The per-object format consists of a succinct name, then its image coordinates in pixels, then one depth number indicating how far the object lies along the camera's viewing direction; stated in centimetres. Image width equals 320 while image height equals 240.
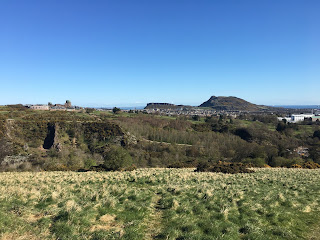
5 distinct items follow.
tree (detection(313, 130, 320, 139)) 9803
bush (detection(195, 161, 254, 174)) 2354
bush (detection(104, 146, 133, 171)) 2537
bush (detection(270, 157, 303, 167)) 3969
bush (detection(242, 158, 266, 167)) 3612
